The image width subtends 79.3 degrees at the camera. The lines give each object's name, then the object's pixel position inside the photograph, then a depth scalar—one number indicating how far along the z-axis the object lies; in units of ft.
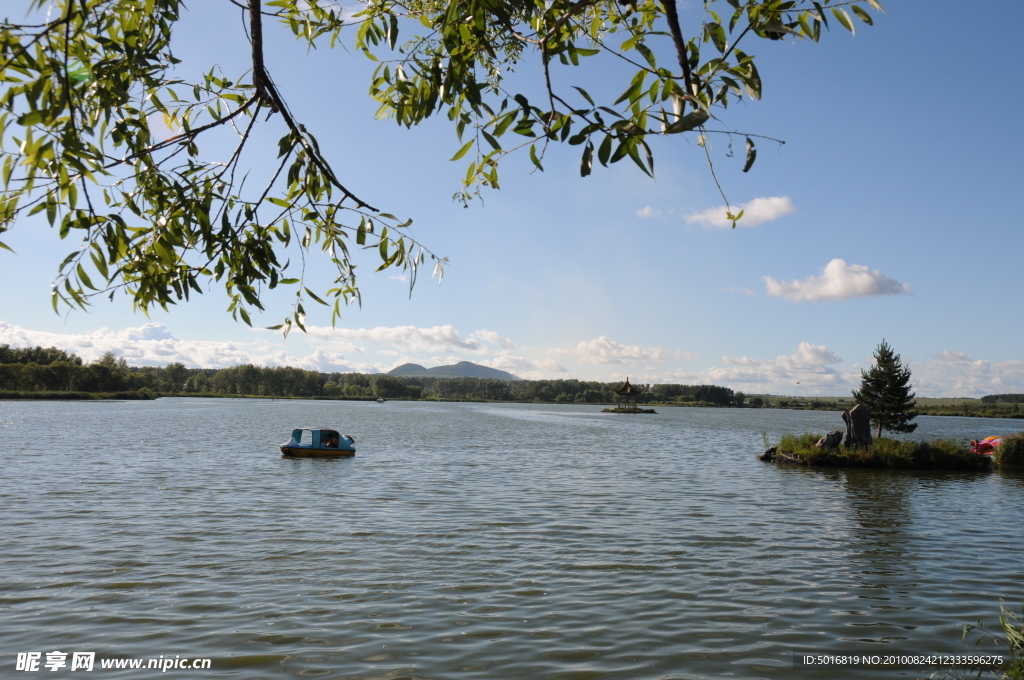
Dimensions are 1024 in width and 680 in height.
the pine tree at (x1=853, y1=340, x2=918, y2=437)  142.31
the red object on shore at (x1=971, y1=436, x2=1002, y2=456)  110.77
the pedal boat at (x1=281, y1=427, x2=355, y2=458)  92.99
